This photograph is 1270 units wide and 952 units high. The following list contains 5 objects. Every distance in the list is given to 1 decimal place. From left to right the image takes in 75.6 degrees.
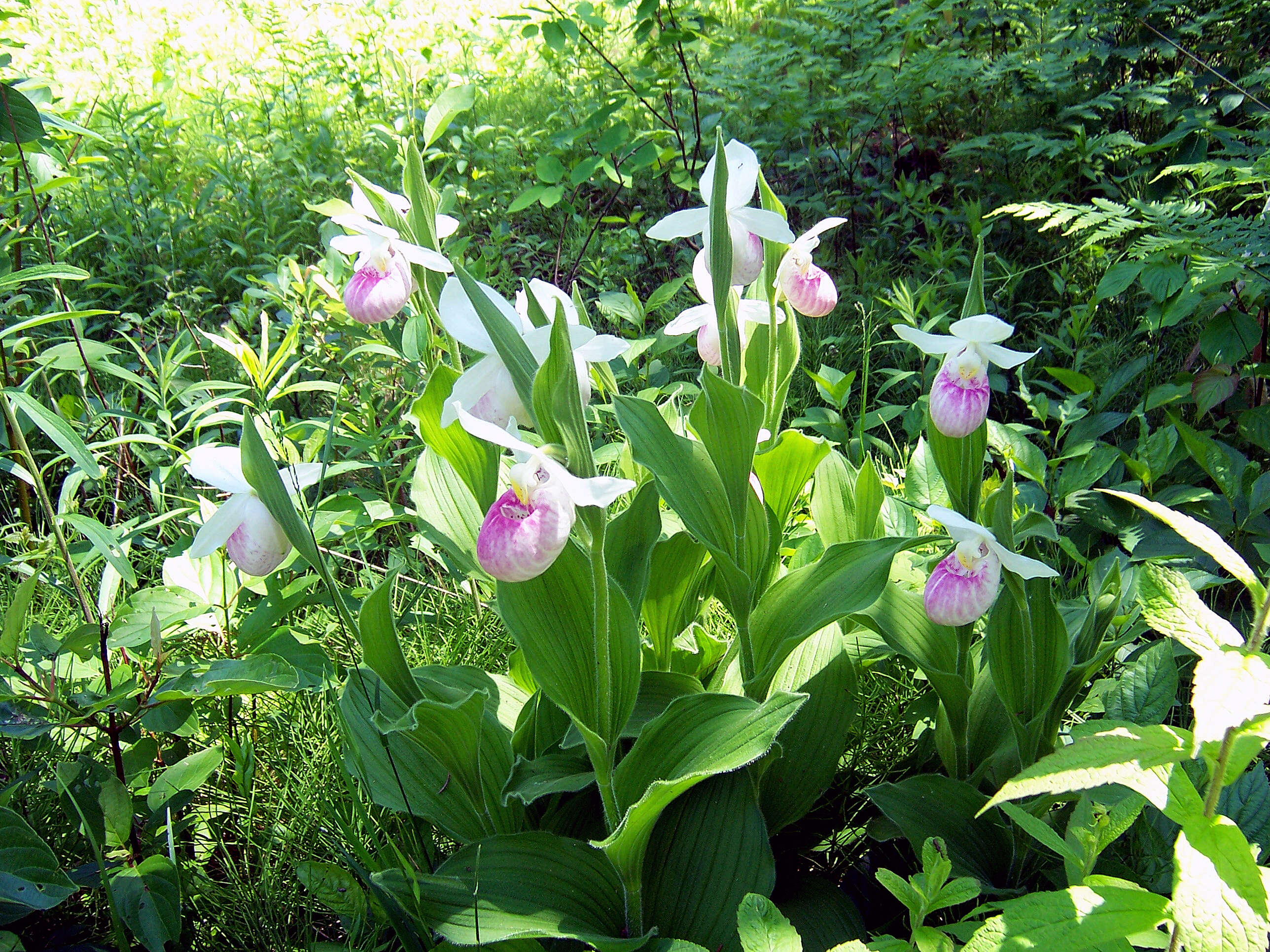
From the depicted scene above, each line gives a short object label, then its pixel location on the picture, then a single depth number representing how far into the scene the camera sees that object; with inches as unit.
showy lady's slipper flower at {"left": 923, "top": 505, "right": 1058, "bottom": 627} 33.8
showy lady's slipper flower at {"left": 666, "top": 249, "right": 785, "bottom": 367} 43.6
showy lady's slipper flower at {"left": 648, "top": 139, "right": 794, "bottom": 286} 40.0
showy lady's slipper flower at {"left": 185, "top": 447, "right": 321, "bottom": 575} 33.0
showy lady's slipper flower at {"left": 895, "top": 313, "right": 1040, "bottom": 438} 35.3
